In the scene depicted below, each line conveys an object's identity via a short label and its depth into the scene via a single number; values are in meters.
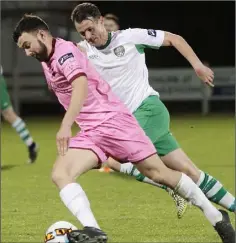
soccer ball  11.65
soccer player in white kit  13.99
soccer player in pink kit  11.63
